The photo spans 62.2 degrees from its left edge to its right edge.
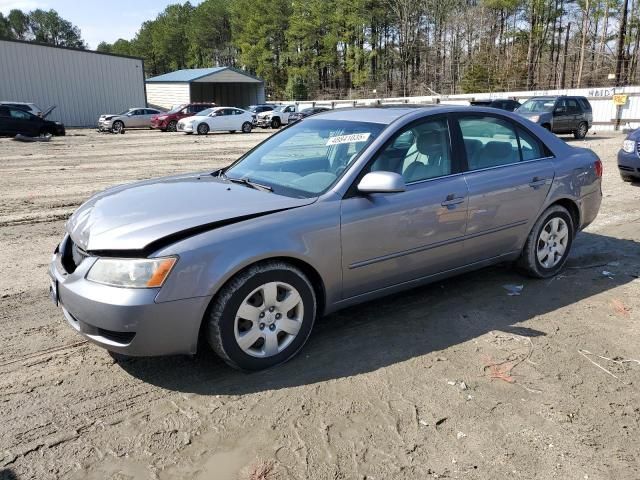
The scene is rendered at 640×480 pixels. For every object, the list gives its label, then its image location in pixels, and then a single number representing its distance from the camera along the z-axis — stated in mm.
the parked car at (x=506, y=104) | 21994
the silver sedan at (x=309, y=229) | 3072
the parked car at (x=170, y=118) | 32781
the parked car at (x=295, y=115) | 36156
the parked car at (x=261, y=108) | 38250
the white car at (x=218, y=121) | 29438
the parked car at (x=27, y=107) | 25406
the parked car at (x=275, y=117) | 36844
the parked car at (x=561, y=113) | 20391
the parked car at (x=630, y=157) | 10062
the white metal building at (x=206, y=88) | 53281
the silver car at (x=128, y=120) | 31953
